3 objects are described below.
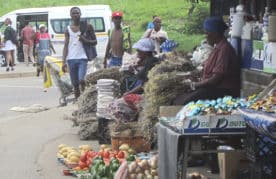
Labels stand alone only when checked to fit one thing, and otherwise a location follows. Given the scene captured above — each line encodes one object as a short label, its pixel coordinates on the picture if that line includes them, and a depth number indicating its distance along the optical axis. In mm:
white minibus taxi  29719
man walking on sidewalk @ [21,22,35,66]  29031
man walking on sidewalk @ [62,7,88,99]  13055
